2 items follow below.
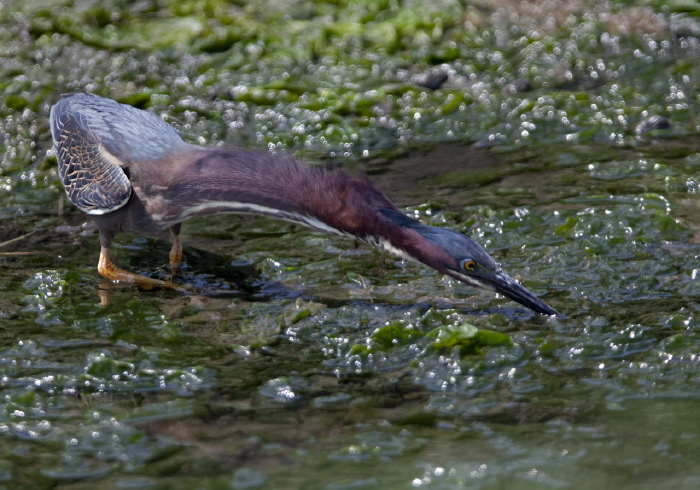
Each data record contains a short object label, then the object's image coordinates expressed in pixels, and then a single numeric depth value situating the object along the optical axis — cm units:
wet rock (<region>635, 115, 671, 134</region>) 1595
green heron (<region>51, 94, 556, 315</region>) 1016
